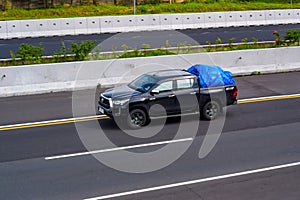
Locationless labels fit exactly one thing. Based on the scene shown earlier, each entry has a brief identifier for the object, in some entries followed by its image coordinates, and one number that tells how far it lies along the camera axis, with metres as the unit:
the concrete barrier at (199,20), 35.06
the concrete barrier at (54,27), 31.20
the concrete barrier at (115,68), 17.66
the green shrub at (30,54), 19.18
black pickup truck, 13.47
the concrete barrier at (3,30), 29.84
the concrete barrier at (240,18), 36.53
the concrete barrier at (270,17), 37.62
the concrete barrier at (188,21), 34.59
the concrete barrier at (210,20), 35.59
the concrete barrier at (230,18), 36.31
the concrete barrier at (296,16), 38.69
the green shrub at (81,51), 19.55
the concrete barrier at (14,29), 30.00
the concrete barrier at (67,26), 31.58
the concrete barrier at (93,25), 32.06
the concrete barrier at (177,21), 34.16
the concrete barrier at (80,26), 31.86
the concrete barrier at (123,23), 32.62
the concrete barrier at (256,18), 36.94
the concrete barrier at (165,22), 33.78
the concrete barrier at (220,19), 35.92
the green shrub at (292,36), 23.00
